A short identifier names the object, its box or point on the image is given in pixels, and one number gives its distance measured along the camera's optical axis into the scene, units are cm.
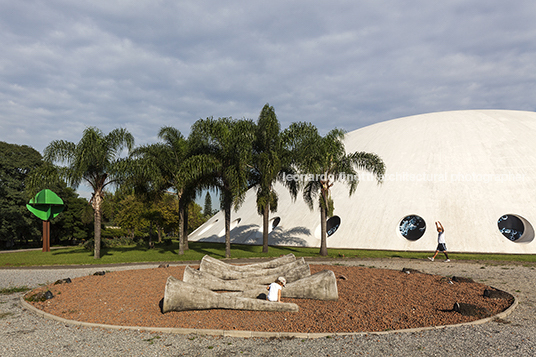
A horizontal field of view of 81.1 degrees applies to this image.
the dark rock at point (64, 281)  999
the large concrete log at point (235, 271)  937
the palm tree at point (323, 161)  1950
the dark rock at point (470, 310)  640
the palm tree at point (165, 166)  1923
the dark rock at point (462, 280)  993
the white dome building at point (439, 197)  2134
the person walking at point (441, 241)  1588
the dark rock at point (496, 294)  782
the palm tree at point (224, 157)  1806
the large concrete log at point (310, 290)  774
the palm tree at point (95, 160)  1814
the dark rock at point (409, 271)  1198
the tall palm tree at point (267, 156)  1889
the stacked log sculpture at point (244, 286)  684
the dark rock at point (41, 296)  802
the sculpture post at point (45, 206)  2852
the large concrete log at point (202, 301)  679
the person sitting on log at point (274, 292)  716
